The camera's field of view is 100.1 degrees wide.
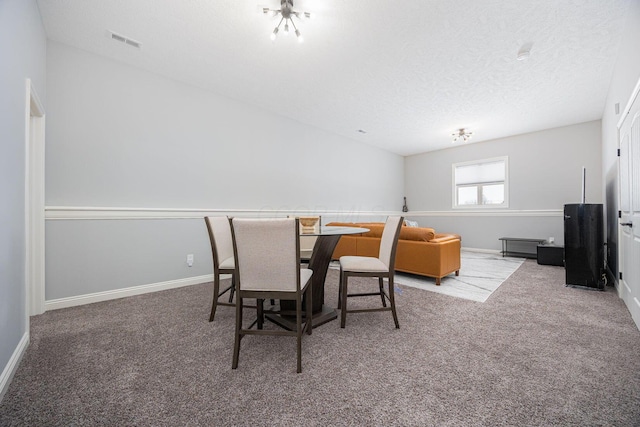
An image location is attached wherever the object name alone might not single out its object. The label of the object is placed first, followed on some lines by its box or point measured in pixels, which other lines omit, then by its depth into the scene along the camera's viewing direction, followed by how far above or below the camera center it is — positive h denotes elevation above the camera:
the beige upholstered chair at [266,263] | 1.59 -0.30
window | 6.29 +0.72
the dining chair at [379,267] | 2.15 -0.44
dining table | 2.15 -0.63
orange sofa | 3.47 -0.53
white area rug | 3.14 -0.93
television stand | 5.56 -0.74
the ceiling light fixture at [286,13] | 2.22 +1.71
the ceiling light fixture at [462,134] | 5.54 +1.68
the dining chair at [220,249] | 2.28 -0.33
